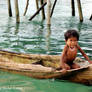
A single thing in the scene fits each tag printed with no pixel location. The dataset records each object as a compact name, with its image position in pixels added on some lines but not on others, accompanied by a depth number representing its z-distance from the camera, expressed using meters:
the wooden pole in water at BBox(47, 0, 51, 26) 10.34
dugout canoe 4.57
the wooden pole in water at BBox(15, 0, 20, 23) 11.73
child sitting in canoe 4.59
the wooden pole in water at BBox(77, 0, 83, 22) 12.20
